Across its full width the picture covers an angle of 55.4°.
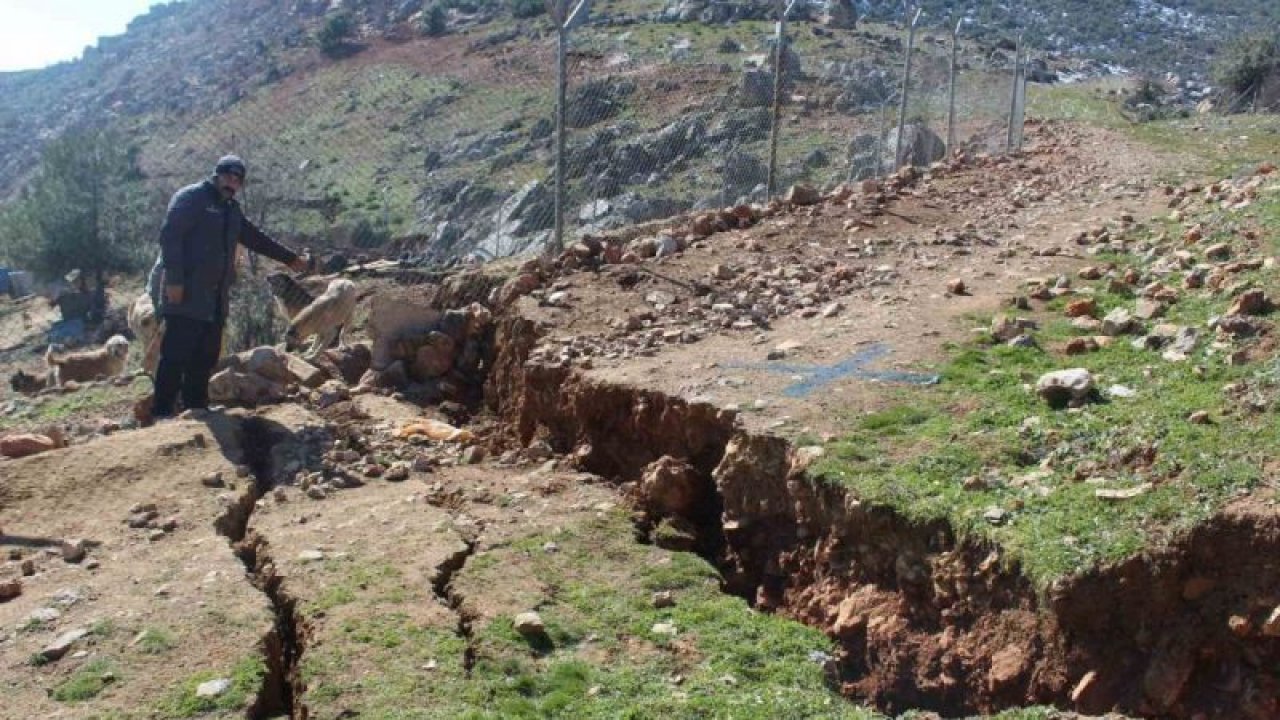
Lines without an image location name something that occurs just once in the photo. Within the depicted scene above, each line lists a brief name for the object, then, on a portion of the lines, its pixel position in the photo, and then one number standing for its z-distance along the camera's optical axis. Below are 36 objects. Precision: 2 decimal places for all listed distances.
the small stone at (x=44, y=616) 4.59
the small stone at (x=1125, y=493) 4.05
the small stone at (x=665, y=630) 4.40
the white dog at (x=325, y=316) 8.84
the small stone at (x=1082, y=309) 6.34
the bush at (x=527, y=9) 31.73
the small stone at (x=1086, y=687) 3.69
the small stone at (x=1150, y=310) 5.90
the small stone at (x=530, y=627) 4.32
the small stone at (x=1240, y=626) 3.57
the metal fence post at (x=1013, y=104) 16.81
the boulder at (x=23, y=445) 6.25
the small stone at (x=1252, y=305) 5.38
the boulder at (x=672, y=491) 5.42
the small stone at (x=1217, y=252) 6.82
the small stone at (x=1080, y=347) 5.73
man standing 6.79
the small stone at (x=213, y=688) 4.04
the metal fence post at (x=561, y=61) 8.02
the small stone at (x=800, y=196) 9.90
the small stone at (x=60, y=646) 4.32
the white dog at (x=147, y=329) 8.14
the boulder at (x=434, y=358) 7.84
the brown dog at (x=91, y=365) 9.96
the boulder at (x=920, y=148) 15.69
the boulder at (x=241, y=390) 7.27
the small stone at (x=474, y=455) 6.26
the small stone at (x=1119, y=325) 5.81
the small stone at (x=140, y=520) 5.48
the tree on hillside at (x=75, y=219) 24.78
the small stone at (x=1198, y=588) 3.71
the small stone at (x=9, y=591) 4.88
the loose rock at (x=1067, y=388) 5.00
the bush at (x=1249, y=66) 26.92
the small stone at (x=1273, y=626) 3.49
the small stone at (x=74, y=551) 5.18
